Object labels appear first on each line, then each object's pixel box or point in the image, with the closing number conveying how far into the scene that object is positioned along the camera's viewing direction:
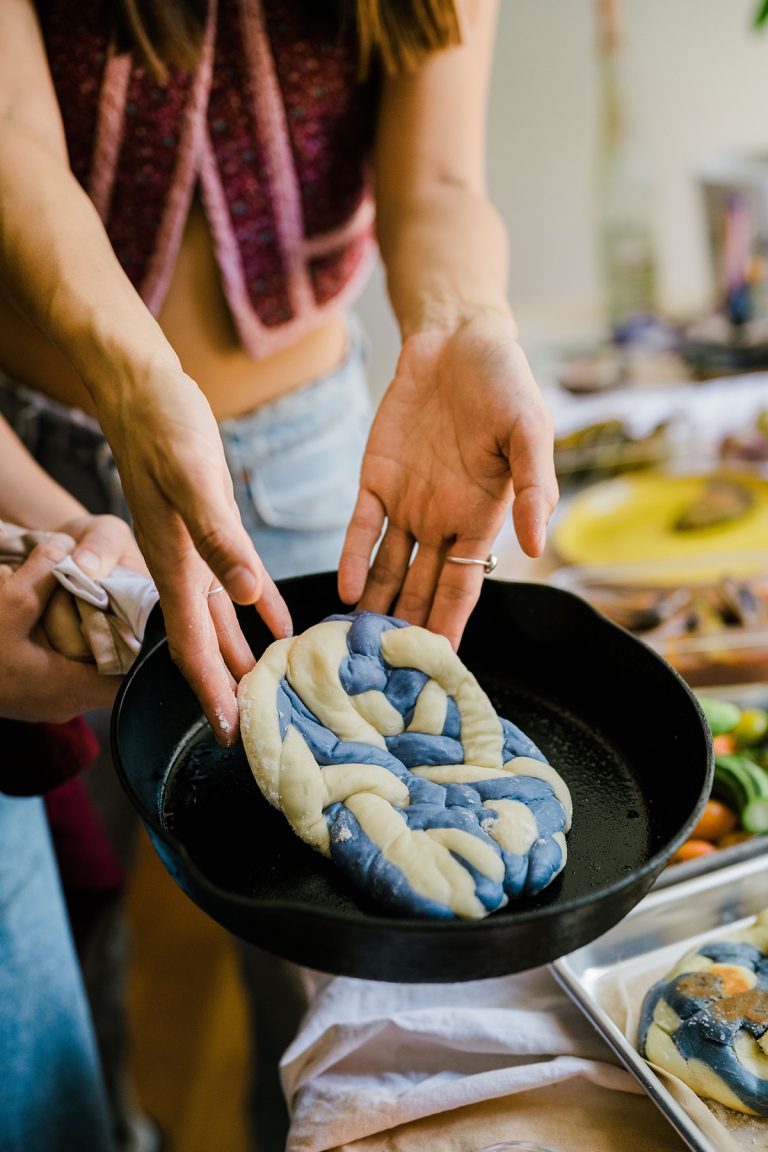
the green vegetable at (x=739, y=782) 0.86
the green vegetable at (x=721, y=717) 0.96
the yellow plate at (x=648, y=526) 1.35
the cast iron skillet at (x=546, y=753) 0.50
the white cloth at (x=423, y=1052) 0.65
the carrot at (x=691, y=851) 0.82
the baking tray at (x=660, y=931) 0.69
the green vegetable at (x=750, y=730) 0.97
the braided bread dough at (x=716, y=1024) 0.60
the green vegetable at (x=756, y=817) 0.84
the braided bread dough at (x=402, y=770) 0.59
